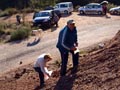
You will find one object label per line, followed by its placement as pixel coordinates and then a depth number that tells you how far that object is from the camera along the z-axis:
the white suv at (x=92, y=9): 43.74
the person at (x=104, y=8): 42.42
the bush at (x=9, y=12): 49.46
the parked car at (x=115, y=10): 43.02
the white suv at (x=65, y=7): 45.21
